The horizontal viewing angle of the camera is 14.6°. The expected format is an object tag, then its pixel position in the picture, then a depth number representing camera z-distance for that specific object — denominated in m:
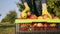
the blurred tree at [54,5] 8.91
